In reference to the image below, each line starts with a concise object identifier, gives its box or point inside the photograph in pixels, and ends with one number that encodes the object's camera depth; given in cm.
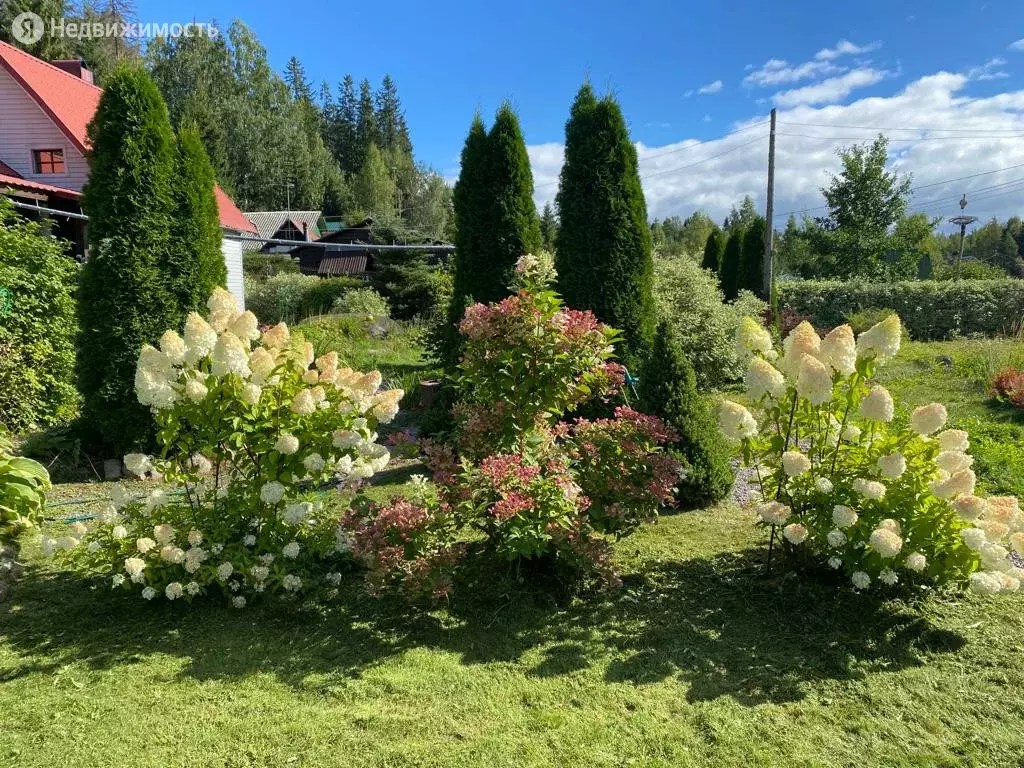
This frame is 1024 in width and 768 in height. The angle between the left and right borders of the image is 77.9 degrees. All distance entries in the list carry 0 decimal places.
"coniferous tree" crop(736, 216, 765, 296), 1747
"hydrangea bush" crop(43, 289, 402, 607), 288
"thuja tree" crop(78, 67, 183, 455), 525
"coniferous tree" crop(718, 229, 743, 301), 1773
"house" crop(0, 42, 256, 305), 1530
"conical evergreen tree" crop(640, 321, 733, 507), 451
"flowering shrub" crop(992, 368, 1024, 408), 764
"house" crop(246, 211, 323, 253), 3800
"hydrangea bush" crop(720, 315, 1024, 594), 267
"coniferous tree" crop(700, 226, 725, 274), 1934
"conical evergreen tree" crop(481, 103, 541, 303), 696
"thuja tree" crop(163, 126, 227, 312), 551
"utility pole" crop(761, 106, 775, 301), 1611
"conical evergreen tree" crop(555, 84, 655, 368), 650
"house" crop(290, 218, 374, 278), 3575
